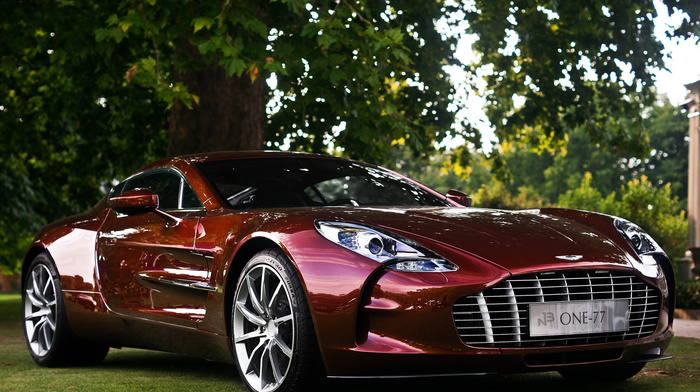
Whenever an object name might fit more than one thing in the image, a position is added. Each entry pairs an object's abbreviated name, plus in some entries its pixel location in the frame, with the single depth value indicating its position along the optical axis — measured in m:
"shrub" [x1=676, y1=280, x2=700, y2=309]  13.89
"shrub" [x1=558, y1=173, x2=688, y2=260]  27.70
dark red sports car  3.91
